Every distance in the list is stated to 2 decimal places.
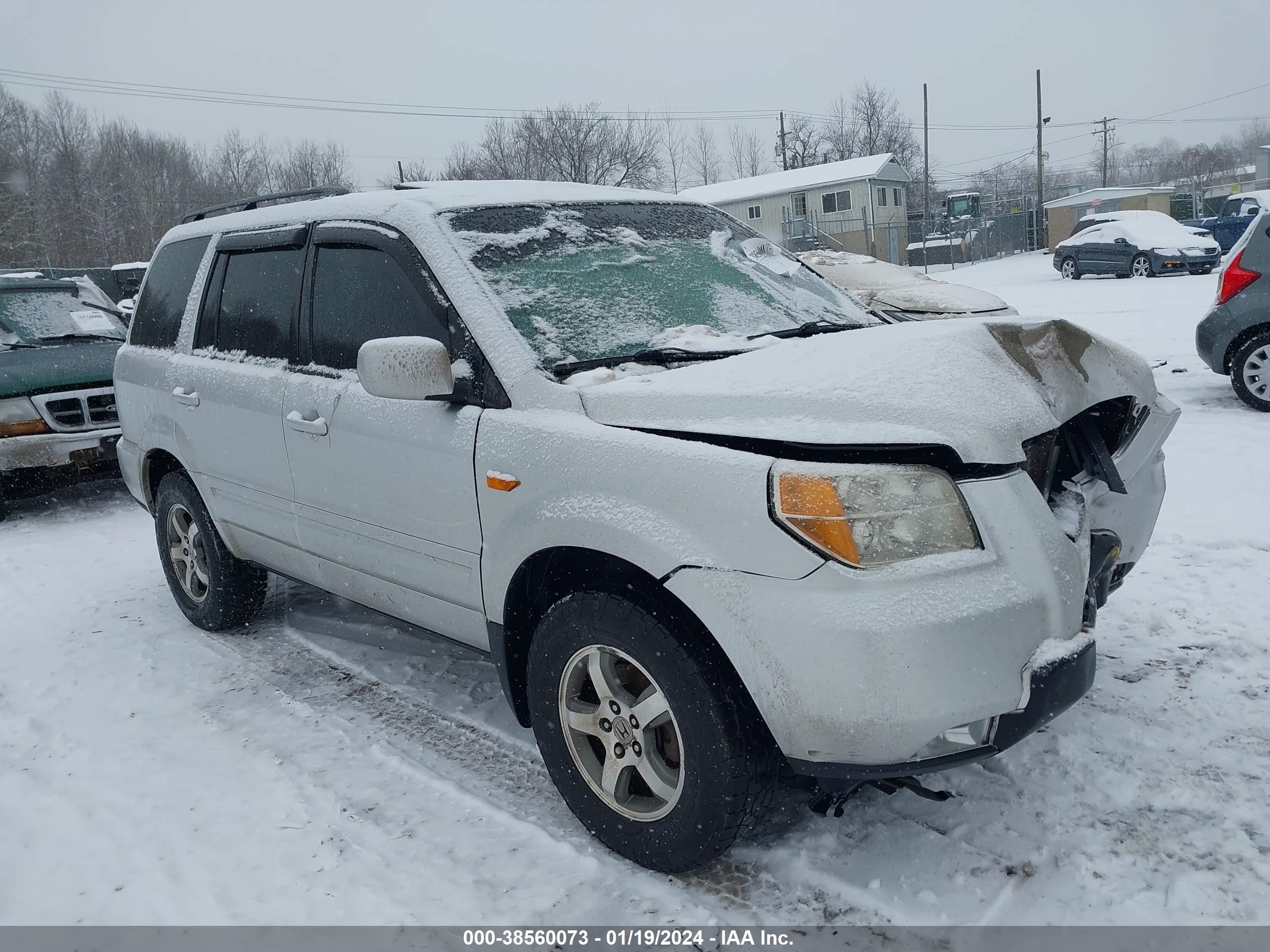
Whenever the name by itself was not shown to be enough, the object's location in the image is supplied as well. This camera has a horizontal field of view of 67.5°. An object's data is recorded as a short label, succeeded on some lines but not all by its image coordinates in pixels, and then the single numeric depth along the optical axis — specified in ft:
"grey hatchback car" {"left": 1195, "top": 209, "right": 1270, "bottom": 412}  24.68
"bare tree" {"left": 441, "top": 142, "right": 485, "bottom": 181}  188.55
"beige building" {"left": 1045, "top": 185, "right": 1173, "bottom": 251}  141.90
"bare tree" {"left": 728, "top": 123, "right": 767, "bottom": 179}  251.39
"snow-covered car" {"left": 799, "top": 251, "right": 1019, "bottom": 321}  29.14
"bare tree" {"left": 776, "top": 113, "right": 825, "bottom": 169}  237.04
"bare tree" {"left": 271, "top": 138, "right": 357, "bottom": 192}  228.02
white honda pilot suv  7.11
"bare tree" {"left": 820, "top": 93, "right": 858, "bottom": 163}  240.94
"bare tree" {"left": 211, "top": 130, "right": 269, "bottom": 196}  223.30
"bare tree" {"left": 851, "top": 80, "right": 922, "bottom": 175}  244.63
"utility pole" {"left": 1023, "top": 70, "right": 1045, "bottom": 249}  141.08
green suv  23.39
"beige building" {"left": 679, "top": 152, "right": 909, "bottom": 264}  158.92
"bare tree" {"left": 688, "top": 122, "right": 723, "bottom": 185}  243.60
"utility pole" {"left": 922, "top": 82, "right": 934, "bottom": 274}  146.26
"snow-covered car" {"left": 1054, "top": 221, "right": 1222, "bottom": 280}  72.95
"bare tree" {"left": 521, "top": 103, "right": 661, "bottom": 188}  179.52
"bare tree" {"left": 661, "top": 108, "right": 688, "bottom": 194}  227.73
